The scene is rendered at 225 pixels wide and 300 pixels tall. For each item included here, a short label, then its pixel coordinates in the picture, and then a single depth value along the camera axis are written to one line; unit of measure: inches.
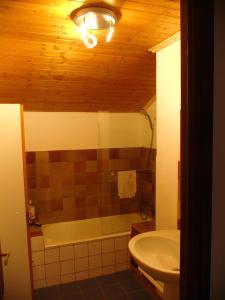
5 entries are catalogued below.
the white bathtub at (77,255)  115.3
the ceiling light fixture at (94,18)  63.5
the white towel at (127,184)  142.0
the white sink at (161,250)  70.1
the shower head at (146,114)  147.6
